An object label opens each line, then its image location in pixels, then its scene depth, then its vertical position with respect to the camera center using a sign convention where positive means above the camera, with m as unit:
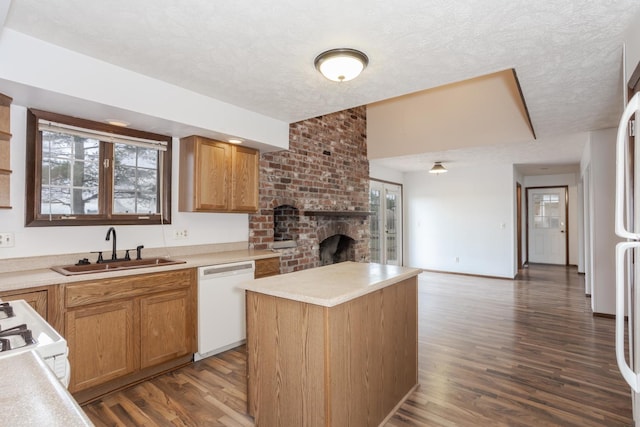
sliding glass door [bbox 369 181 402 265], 6.71 -0.14
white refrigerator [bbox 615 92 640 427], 1.23 -0.07
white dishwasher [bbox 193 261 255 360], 2.90 -0.84
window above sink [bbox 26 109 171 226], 2.42 +0.36
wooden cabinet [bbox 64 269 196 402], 2.20 -0.83
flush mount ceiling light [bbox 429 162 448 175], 6.20 +0.92
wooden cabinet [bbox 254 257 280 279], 3.36 -0.53
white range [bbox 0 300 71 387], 1.08 -0.44
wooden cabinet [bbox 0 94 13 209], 2.12 +0.43
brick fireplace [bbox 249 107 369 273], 4.05 +0.30
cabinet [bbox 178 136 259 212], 3.16 +0.41
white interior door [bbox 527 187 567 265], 8.20 -0.22
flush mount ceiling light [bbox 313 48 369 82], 2.09 +1.00
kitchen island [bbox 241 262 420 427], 1.69 -0.75
